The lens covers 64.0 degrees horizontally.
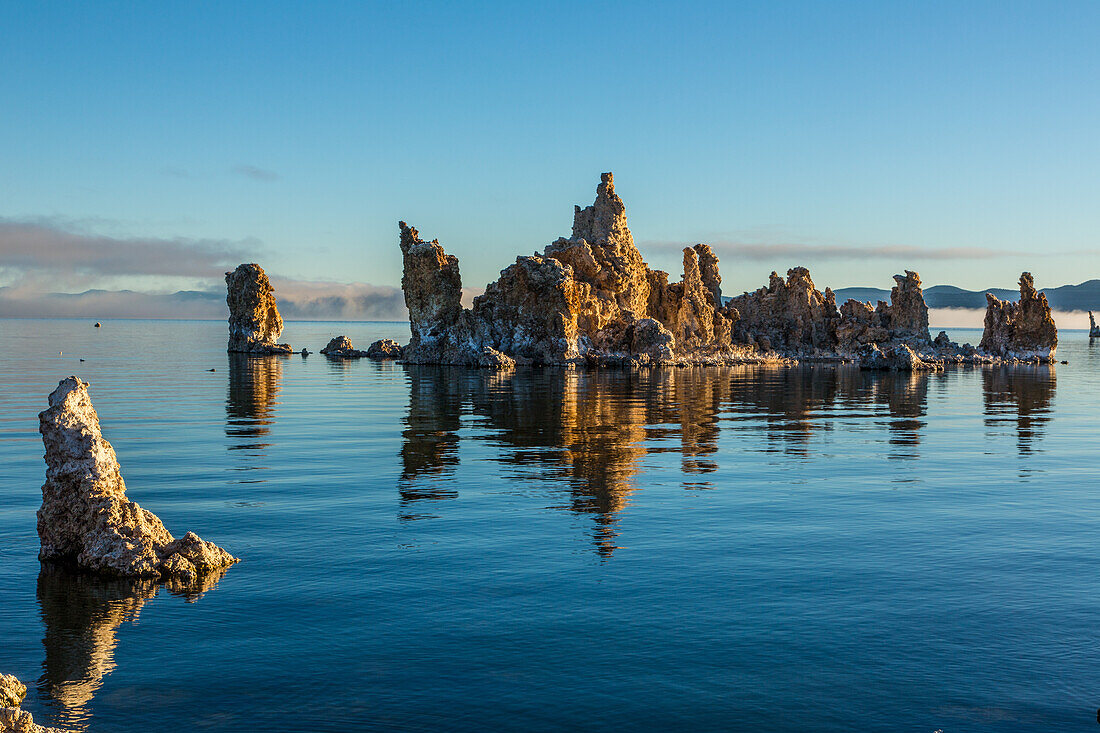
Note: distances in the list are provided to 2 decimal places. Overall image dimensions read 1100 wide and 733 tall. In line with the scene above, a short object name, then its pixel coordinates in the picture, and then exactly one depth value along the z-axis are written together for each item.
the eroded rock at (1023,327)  147.00
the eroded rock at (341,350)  136.12
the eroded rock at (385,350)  134.50
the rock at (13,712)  8.80
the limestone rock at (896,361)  109.56
